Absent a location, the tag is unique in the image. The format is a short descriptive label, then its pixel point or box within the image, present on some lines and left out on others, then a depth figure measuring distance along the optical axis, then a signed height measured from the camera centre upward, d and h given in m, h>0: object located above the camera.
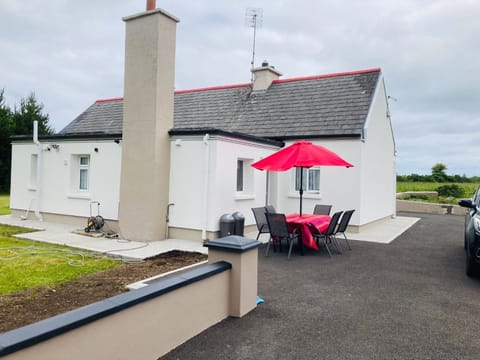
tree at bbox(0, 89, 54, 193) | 30.17 +4.86
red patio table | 9.36 -1.07
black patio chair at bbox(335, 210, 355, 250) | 9.79 -0.98
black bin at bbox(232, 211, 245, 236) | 10.75 -1.19
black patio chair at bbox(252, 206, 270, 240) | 10.40 -1.00
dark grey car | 6.78 -1.04
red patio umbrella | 9.50 +0.71
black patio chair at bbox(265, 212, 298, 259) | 9.06 -1.07
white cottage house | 10.72 +1.02
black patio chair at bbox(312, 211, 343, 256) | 9.30 -1.17
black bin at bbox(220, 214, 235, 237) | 10.55 -1.24
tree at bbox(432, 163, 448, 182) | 38.25 +1.67
